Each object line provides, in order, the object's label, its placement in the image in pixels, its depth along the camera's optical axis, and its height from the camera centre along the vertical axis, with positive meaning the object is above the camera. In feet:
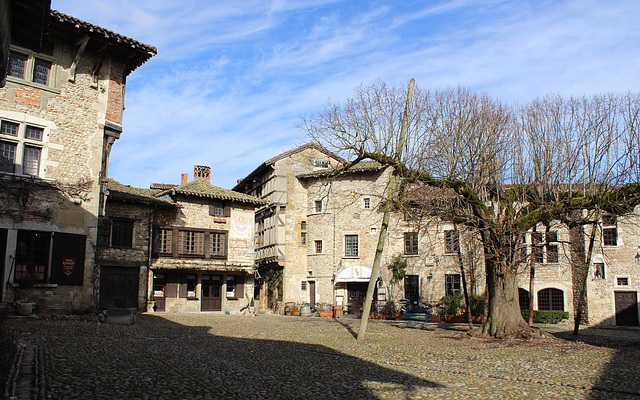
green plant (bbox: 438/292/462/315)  99.71 -6.52
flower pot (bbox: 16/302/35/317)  54.43 -4.76
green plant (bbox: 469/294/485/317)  98.07 -6.73
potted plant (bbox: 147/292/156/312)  89.71 -6.73
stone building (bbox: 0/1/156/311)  58.54 +12.96
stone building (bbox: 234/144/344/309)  115.03 +11.12
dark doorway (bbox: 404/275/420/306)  106.14 -3.89
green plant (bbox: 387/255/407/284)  106.42 +0.24
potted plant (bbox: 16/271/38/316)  54.49 -3.09
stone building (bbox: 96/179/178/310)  85.20 +3.45
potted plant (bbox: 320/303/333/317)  105.40 -8.82
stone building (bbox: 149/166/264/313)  94.07 +3.21
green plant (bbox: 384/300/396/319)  101.81 -8.03
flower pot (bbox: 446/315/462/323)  95.81 -9.08
